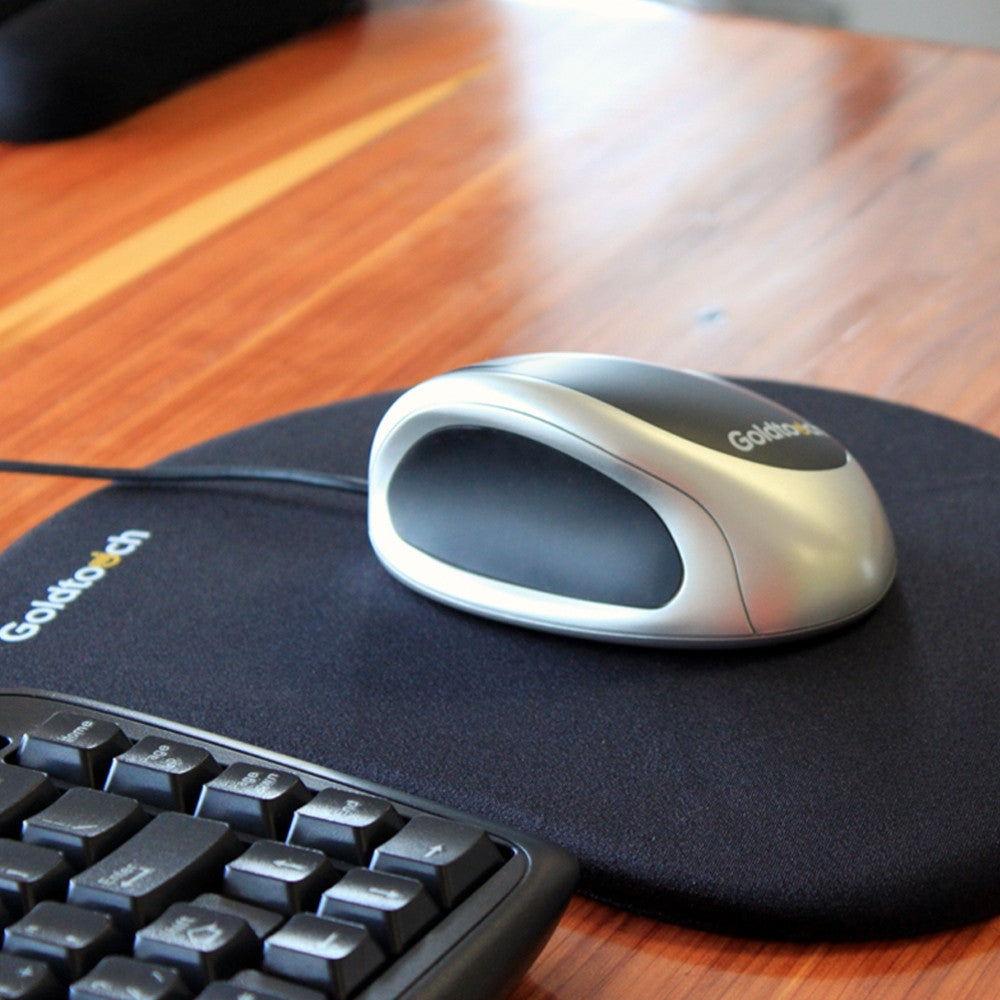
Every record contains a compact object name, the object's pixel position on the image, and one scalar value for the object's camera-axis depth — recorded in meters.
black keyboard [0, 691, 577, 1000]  0.60
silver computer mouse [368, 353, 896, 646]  0.69
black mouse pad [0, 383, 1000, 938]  0.64
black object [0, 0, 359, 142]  1.07
